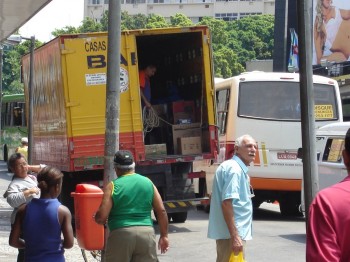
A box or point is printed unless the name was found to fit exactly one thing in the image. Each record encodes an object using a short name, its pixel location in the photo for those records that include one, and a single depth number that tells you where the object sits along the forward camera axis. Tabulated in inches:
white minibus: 737.6
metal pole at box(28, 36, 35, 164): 778.9
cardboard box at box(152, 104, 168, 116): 678.3
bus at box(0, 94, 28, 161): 1563.6
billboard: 1974.7
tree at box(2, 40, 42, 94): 3511.3
